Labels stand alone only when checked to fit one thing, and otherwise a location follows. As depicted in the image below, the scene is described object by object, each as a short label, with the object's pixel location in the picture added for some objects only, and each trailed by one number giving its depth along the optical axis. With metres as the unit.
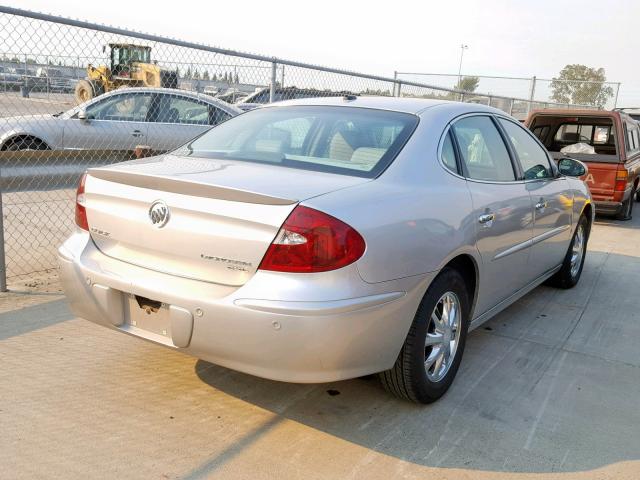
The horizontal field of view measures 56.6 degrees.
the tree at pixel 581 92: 22.48
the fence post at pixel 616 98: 23.57
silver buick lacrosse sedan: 2.47
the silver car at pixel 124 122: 7.53
